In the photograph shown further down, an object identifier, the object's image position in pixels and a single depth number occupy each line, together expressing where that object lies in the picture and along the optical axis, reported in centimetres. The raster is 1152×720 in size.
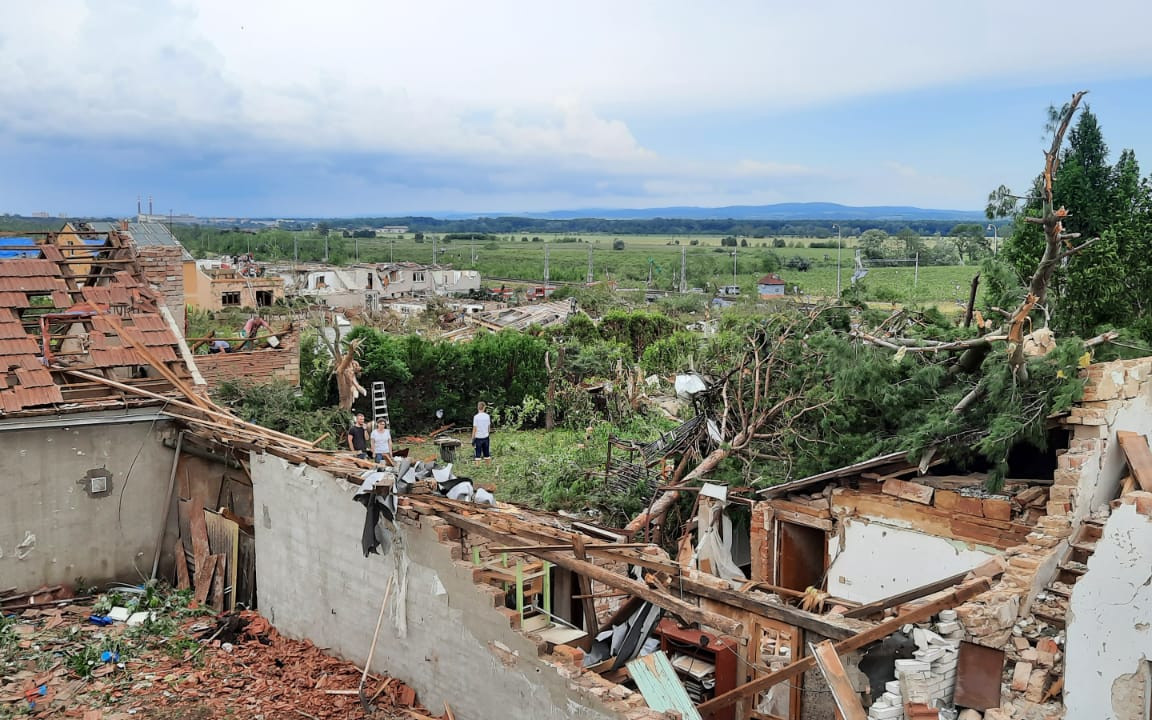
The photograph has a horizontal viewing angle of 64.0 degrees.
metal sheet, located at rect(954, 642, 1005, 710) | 745
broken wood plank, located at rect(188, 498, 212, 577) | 1281
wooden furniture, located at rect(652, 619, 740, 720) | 814
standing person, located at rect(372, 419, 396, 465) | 1447
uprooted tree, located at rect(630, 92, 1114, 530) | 968
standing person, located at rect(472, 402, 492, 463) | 1978
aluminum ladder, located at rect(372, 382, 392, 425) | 2252
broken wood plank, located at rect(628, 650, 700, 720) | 740
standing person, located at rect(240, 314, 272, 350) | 1982
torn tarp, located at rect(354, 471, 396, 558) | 925
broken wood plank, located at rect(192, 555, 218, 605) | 1257
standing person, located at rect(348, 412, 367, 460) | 1502
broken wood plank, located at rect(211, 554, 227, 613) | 1241
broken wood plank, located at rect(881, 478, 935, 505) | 1046
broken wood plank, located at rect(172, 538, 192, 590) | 1313
